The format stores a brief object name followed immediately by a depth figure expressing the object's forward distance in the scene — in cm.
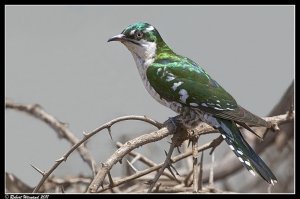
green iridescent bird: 837
